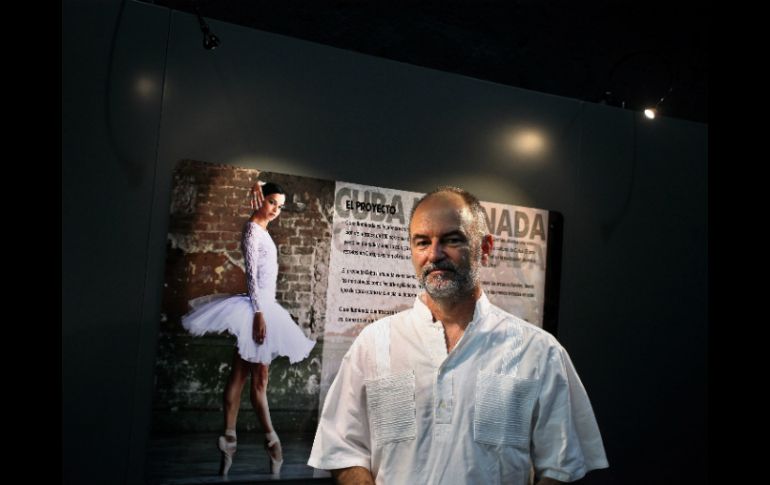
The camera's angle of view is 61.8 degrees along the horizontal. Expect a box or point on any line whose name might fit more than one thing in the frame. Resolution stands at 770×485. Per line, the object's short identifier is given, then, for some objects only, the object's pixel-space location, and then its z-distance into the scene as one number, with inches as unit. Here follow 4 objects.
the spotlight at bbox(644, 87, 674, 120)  130.9
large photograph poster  97.2
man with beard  83.0
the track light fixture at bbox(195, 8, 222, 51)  100.1
